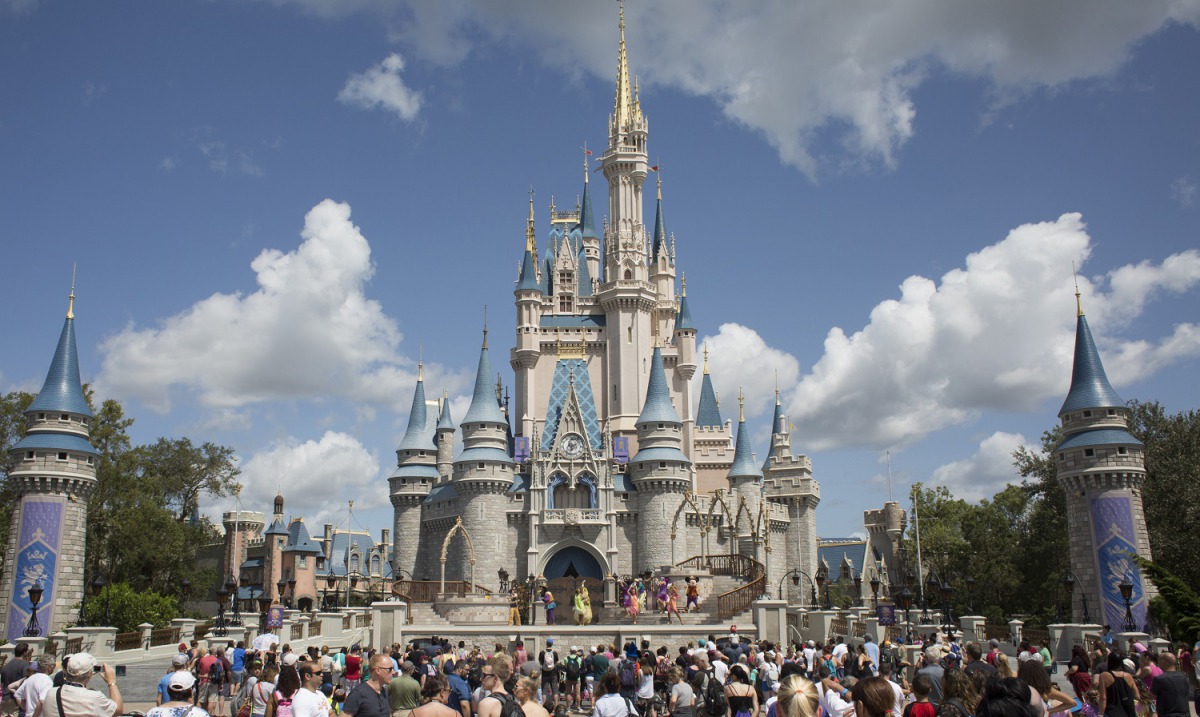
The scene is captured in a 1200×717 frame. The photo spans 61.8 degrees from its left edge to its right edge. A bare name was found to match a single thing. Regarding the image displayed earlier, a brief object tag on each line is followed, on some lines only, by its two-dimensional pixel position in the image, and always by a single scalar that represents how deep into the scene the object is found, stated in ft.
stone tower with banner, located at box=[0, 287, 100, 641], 135.33
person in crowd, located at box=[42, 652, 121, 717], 29.09
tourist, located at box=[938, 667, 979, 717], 28.96
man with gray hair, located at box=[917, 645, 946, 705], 36.65
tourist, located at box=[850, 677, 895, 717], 24.49
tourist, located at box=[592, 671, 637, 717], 38.01
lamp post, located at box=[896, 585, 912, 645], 97.73
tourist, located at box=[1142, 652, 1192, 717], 37.17
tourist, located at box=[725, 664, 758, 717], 41.55
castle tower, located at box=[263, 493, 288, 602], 260.42
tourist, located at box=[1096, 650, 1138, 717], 38.32
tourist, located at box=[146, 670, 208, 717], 27.22
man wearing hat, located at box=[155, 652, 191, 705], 38.94
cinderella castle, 176.35
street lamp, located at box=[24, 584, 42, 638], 94.94
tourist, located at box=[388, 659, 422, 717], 39.50
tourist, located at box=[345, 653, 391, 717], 33.37
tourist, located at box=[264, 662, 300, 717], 33.16
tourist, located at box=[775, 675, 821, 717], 27.63
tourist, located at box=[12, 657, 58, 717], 35.19
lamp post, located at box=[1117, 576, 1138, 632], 90.74
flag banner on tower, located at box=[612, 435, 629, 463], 193.36
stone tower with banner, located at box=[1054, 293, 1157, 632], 120.78
